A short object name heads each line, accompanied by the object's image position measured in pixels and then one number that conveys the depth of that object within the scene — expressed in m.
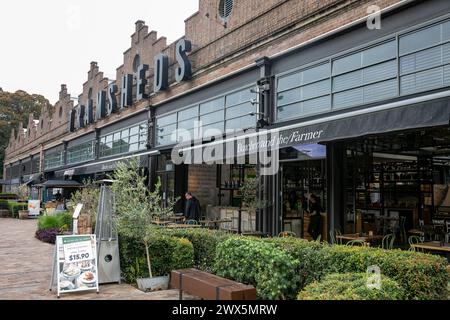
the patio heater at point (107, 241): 8.00
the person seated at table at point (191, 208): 15.19
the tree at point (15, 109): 65.69
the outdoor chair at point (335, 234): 10.00
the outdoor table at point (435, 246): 7.68
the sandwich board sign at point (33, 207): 27.89
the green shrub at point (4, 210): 29.27
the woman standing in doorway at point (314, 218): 12.47
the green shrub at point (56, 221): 15.54
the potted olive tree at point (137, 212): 7.73
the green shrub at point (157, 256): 8.02
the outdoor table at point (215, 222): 14.59
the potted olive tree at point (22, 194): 32.90
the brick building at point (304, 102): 8.91
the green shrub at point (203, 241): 7.89
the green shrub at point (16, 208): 28.64
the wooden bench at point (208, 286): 5.23
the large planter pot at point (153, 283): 7.55
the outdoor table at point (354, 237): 9.29
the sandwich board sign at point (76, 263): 7.07
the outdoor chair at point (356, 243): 9.26
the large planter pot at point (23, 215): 27.31
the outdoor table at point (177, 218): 15.39
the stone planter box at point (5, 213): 29.19
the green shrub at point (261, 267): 5.65
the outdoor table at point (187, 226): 12.08
